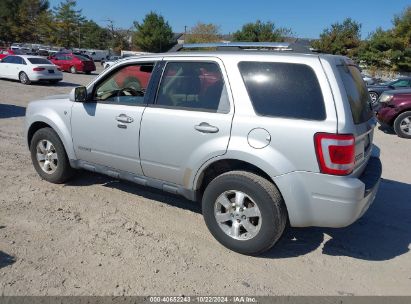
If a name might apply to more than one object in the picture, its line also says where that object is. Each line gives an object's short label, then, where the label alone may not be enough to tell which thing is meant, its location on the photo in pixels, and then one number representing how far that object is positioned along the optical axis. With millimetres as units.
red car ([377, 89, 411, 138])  9852
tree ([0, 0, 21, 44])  66938
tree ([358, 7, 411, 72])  39750
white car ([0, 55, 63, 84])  18656
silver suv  3232
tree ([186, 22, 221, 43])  71562
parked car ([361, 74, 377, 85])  22084
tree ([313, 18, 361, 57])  48531
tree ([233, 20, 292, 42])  59031
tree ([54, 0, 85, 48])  71250
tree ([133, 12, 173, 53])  67688
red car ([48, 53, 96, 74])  29047
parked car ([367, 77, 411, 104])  15398
